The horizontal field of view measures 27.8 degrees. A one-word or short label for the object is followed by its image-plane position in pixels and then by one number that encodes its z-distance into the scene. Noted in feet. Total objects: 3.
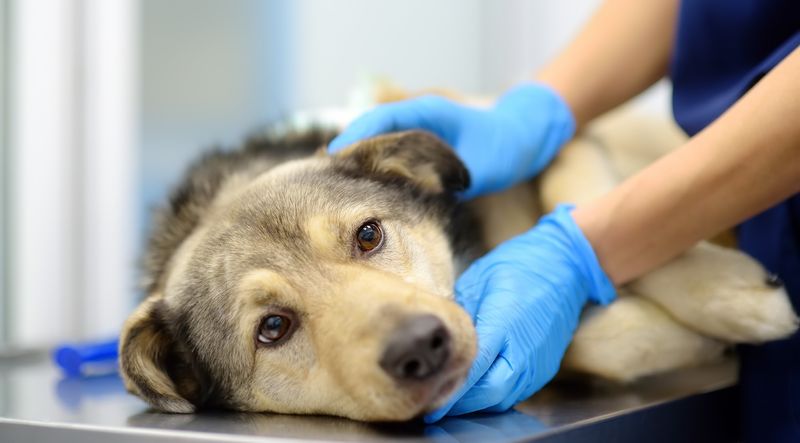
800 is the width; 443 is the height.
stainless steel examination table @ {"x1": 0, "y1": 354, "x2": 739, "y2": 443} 2.63
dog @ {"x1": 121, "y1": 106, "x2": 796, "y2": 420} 2.70
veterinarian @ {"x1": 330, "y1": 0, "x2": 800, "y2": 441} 2.84
